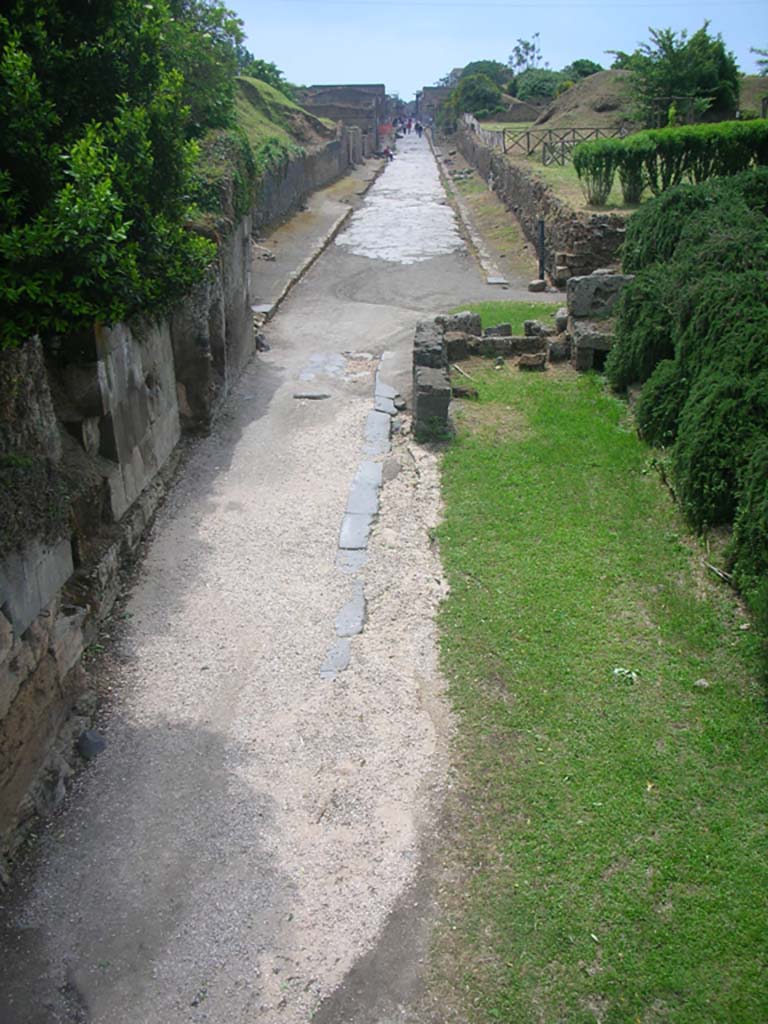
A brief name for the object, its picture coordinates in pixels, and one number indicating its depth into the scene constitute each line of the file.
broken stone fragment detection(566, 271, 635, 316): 13.41
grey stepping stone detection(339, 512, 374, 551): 8.52
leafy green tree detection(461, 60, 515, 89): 77.00
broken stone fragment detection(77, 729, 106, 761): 5.85
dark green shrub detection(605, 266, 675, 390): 10.86
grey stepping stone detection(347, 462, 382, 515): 9.22
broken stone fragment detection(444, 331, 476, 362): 13.77
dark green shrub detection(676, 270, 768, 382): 8.21
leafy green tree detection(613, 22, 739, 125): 27.64
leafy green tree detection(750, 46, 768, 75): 31.10
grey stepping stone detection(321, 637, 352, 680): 6.69
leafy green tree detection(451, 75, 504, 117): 55.78
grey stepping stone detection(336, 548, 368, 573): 8.13
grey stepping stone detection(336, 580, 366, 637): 7.18
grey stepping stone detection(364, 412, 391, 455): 10.82
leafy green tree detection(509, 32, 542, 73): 96.38
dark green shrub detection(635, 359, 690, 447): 9.48
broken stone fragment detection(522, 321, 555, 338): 14.43
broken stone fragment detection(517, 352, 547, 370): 13.24
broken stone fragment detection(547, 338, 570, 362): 13.48
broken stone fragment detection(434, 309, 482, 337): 14.52
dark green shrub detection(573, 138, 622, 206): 19.20
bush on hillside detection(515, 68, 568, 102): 57.69
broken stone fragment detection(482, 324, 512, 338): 14.62
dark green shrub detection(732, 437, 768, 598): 6.42
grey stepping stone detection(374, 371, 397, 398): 12.45
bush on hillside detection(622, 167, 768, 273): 12.85
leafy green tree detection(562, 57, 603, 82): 58.10
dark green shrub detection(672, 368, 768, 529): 7.37
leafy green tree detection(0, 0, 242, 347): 4.75
